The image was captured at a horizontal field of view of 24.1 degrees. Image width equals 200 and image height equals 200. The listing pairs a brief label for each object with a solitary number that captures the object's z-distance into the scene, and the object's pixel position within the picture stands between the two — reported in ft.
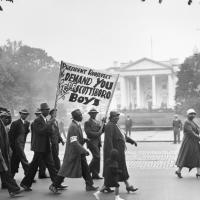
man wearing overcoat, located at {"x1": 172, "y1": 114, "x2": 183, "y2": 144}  83.05
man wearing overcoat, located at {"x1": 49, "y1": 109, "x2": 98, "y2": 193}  28.25
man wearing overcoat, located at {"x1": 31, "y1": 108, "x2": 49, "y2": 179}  36.32
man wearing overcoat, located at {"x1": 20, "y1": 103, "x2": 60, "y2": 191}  29.99
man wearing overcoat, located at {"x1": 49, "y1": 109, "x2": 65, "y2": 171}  34.50
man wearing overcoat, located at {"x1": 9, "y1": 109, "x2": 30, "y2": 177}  33.09
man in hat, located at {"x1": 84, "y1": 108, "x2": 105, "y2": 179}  33.31
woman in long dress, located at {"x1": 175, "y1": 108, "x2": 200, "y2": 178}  35.01
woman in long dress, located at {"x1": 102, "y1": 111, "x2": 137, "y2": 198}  27.43
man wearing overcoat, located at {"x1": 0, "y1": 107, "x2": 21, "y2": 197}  27.25
